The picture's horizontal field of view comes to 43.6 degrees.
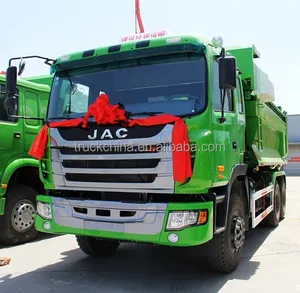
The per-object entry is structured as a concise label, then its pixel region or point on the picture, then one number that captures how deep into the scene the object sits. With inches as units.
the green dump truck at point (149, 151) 146.6
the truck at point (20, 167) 238.4
